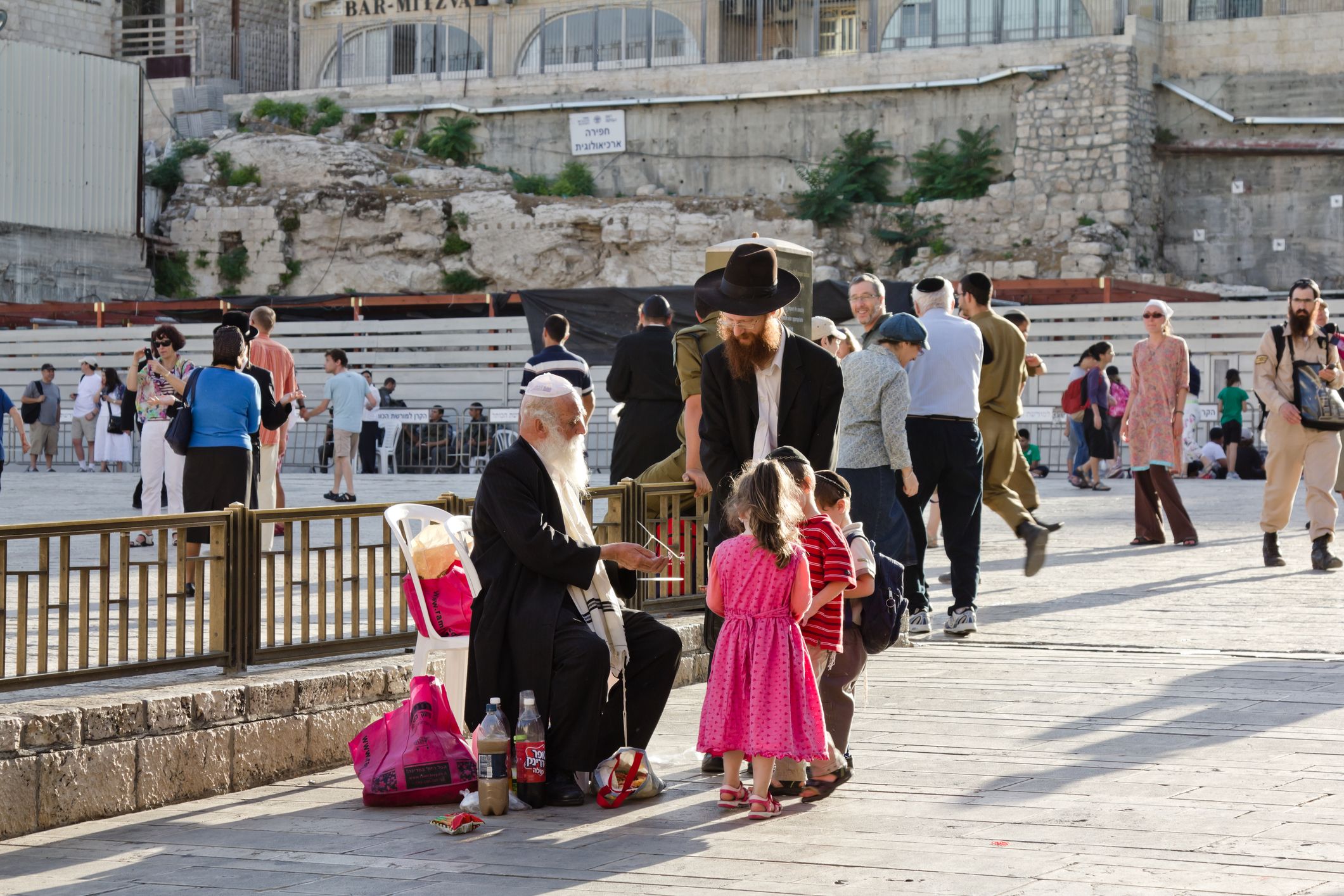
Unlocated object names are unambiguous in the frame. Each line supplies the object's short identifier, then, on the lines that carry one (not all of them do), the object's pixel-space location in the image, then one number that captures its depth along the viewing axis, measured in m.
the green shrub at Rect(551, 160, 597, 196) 39.97
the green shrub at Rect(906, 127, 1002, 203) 36.97
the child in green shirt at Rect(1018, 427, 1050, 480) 22.56
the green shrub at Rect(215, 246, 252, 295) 40.94
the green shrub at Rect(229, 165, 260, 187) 41.47
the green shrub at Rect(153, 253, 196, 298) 41.16
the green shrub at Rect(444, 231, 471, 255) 39.53
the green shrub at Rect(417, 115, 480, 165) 41.62
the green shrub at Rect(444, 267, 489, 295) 39.62
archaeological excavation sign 40.28
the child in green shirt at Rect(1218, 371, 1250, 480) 22.05
